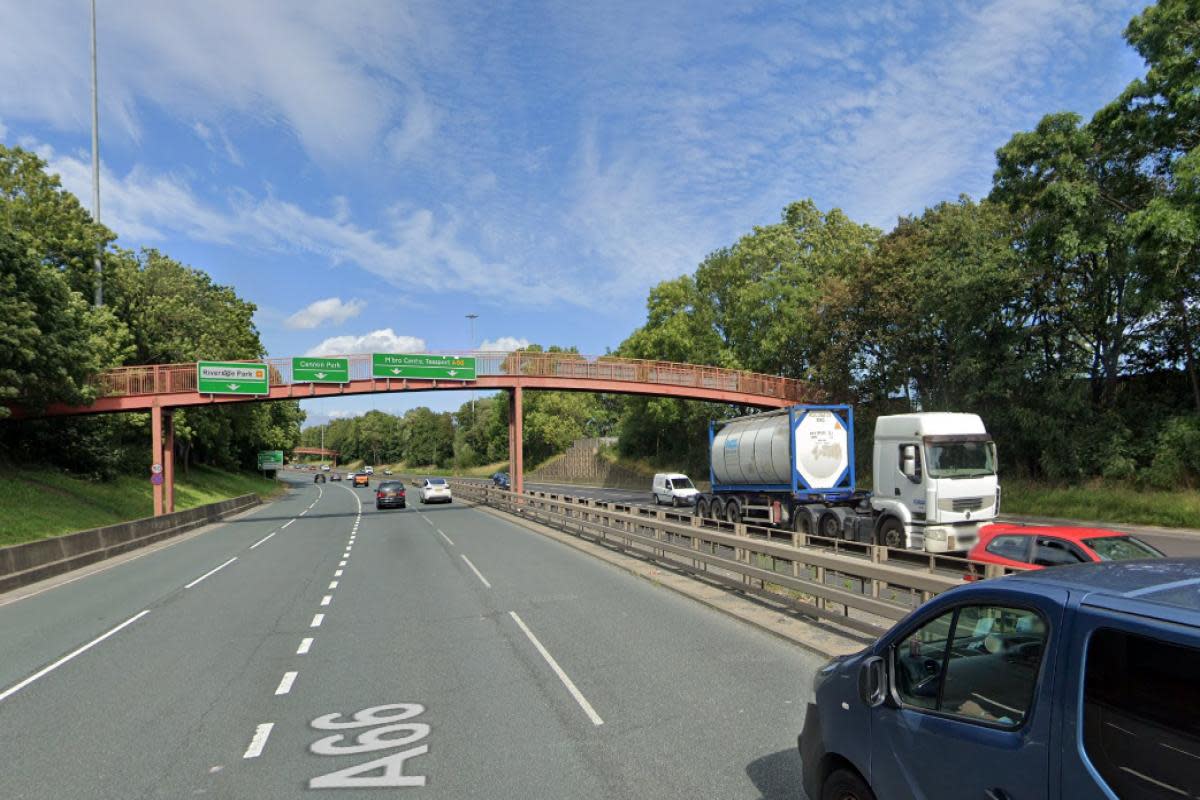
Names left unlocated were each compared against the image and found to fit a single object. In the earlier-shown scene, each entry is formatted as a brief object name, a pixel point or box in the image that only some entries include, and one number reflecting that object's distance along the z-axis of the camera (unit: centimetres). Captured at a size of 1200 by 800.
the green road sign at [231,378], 3362
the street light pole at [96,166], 3397
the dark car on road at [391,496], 4062
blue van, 234
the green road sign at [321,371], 3506
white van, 3684
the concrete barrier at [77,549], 1535
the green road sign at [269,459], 7900
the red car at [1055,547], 927
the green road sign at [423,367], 3644
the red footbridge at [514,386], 3331
